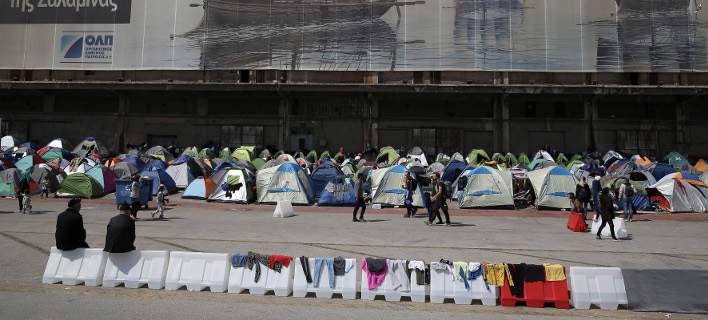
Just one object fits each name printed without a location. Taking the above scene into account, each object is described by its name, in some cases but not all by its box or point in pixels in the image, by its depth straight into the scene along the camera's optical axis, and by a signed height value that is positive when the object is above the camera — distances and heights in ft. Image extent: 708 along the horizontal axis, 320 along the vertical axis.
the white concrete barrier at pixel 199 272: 26.32 -4.65
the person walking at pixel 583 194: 55.16 -0.11
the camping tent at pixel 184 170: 81.71 +2.49
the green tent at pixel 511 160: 96.56 +6.31
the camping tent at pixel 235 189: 69.97 -0.38
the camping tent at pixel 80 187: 71.97 -0.56
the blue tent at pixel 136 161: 84.25 +3.87
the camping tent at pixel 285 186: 69.31 +0.18
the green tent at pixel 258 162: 91.22 +4.50
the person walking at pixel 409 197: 58.29 -0.88
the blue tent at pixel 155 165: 78.71 +3.25
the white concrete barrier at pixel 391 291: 25.37 -5.26
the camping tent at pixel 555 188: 66.03 +0.56
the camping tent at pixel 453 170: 81.51 +3.36
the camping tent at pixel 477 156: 96.12 +6.83
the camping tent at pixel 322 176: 74.38 +1.79
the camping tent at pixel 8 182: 72.43 -0.08
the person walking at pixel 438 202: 50.81 -1.22
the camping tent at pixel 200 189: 72.28 -0.53
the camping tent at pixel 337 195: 69.46 -1.00
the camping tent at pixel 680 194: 65.72 +0.16
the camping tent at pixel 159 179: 74.49 +0.87
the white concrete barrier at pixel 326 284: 25.70 -5.00
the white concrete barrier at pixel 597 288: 24.54 -4.70
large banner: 106.52 +34.18
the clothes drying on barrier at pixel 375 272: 25.68 -4.33
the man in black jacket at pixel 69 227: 26.45 -2.38
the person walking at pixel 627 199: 57.62 -0.61
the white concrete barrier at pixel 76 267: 26.66 -4.55
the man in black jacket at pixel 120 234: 26.40 -2.69
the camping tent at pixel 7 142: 109.81 +8.86
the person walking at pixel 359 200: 54.70 -1.28
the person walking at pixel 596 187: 59.45 +0.75
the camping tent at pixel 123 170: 77.87 +2.19
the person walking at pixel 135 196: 51.29 -1.29
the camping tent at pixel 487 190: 66.18 +0.10
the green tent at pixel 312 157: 102.63 +6.38
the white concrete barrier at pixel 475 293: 25.14 -5.17
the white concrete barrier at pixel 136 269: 26.58 -4.61
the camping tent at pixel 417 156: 94.30 +6.61
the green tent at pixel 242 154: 95.91 +6.31
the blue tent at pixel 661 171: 77.20 +3.69
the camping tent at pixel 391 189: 67.50 +0.02
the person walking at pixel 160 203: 54.19 -2.03
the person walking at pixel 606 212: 43.88 -1.63
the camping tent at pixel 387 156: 98.26 +6.73
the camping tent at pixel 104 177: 74.57 +0.95
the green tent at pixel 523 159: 98.72 +6.66
